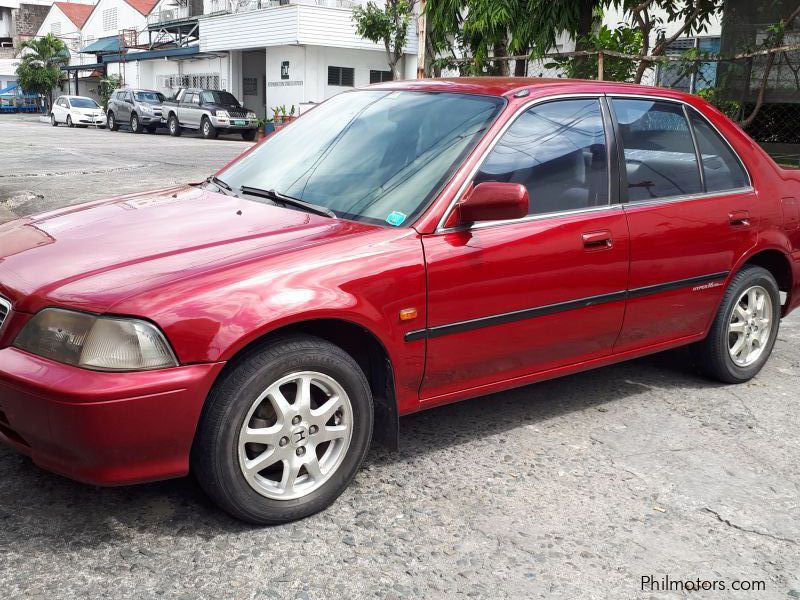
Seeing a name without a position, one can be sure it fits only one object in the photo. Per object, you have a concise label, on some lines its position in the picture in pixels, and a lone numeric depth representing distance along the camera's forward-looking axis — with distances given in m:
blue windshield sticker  3.40
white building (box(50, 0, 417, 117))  33.19
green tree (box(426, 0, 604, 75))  13.42
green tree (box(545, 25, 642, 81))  12.02
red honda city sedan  2.78
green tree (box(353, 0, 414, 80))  24.31
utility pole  13.42
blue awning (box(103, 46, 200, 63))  39.56
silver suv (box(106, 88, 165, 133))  33.22
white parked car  37.91
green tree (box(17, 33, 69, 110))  56.47
